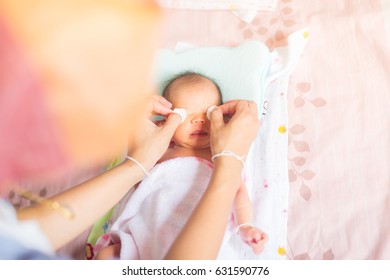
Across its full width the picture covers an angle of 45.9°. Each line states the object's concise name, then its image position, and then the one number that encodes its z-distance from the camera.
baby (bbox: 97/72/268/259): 0.88
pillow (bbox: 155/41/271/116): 0.94
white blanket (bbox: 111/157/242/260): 0.74
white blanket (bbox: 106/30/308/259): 0.75
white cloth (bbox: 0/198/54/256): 0.61
